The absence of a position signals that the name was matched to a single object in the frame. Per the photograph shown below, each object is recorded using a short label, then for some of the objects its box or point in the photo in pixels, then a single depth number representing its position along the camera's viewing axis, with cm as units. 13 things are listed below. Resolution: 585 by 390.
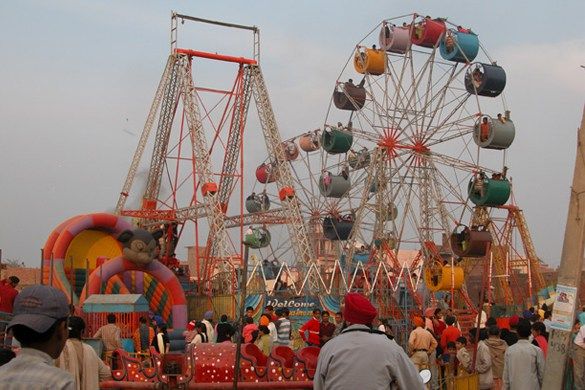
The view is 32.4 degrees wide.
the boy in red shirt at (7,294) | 1512
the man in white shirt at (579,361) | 951
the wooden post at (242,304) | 788
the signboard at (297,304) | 2620
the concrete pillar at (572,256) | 843
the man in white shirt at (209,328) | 1578
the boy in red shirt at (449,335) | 1449
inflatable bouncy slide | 2633
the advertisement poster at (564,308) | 847
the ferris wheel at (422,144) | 3319
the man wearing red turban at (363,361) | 509
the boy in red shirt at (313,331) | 1470
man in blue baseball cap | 341
